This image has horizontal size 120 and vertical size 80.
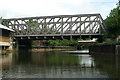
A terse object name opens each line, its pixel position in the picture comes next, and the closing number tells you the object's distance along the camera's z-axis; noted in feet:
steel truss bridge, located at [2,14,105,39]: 228.86
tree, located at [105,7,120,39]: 176.77
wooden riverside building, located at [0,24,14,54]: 168.33
